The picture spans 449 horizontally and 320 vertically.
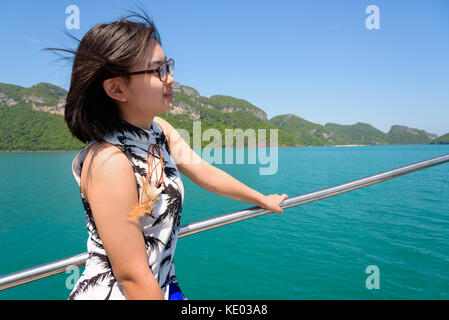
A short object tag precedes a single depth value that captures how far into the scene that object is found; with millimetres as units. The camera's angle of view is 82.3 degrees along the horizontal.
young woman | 771
